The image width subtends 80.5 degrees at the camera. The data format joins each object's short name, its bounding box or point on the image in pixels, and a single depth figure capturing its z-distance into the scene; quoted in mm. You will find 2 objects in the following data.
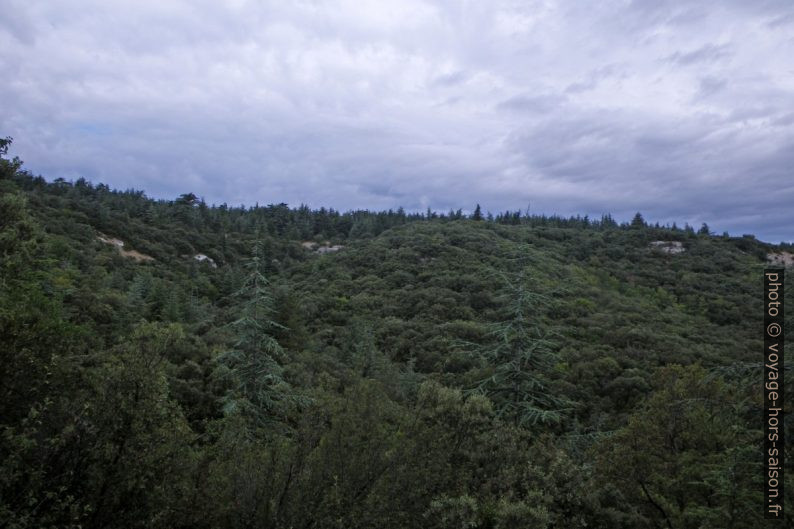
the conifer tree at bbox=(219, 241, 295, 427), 14125
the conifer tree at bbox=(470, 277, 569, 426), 13484
